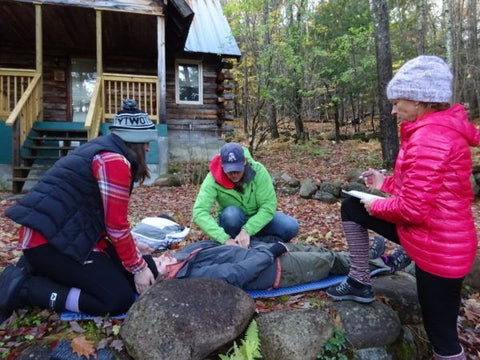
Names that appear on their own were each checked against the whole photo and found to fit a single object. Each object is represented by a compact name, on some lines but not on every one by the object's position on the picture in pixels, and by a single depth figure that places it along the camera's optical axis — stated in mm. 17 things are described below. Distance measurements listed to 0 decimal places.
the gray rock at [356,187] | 8086
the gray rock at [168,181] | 9628
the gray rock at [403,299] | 3076
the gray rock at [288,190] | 8955
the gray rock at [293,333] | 2576
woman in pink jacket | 2117
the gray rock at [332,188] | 8516
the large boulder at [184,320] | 2373
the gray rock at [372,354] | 2699
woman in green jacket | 3633
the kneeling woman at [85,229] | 2604
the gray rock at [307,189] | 8484
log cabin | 9375
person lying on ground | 3049
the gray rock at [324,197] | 8242
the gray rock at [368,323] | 2730
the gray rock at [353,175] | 9678
